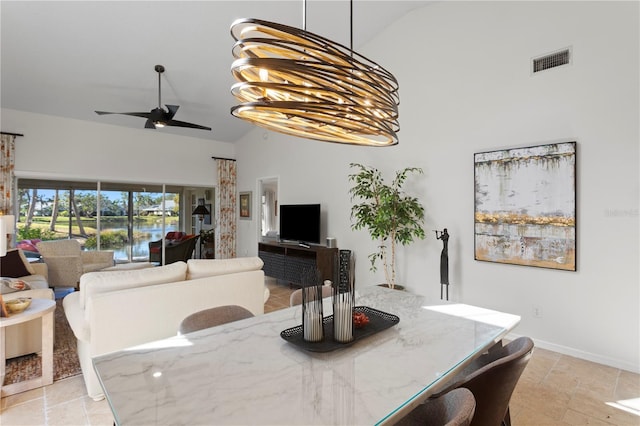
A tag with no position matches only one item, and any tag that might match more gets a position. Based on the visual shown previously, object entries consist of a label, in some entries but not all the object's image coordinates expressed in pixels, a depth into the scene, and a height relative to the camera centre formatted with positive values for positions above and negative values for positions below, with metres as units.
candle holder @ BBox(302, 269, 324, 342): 1.43 -0.43
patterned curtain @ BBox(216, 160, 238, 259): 7.54 +0.04
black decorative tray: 1.38 -0.56
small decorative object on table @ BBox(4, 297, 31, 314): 2.47 -0.72
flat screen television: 5.52 -0.19
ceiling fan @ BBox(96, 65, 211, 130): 4.27 +1.23
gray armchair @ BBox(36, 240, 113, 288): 5.05 -0.79
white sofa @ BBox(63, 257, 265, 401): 2.37 -0.73
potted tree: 4.10 -0.02
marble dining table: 0.96 -0.59
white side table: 2.41 -1.02
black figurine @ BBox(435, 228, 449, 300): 3.78 -0.57
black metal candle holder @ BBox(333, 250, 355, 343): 1.44 -0.44
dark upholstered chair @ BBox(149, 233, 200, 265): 6.77 -0.78
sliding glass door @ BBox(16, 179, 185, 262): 5.62 -0.05
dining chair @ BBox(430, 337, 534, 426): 1.23 -0.65
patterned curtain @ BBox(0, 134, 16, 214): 5.13 +0.64
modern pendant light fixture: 1.19 +0.51
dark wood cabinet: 5.20 -0.81
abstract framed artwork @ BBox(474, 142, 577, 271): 3.16 +0.07
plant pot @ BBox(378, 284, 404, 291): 4.36 -1.00
